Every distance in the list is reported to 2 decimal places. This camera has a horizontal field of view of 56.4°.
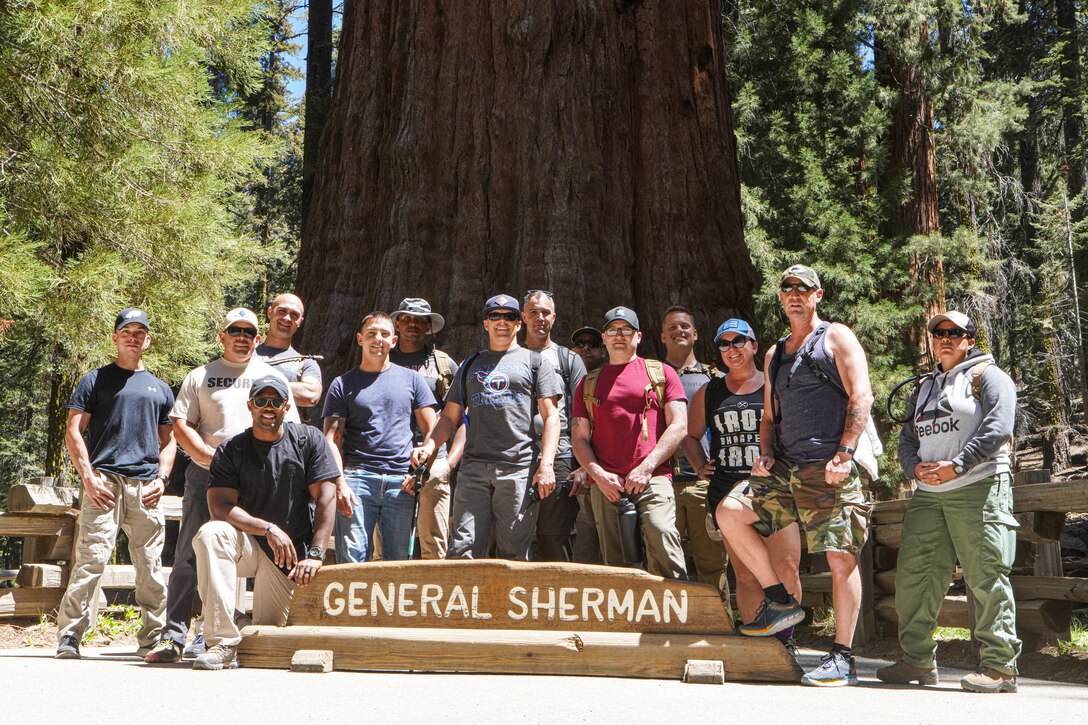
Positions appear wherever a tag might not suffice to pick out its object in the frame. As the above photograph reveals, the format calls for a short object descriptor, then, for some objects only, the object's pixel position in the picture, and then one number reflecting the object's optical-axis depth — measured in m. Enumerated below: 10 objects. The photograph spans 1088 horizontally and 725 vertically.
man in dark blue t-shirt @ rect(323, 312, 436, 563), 5.70
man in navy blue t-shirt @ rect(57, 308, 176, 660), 5.75
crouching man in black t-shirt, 5.14
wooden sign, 5.05
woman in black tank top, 5.48
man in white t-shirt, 5.50
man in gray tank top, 4.77
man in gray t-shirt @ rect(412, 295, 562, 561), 5.44
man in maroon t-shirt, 5.32
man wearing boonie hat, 5.84
